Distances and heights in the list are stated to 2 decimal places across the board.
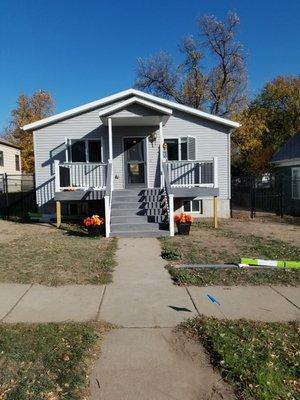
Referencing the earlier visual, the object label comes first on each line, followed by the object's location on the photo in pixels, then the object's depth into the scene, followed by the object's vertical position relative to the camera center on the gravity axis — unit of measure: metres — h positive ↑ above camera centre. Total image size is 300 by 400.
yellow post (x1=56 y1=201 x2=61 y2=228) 13.56 -0.97
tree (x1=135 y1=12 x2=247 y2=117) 36.09 +9.75
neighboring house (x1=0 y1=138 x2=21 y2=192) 30.72 +2.14
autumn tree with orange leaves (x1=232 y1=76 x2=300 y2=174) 41.09 +6.76
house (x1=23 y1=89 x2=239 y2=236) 15.28 +1.33
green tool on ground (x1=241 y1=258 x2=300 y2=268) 7.53 -1.58
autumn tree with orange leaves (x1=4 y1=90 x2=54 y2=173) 43.66 +8.54
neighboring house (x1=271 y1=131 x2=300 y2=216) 20.36 +0.41
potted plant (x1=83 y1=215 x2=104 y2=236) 11.30 -1.17
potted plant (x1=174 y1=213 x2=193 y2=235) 11.45 -1.18
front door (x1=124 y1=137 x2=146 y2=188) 15.88 +0.86
